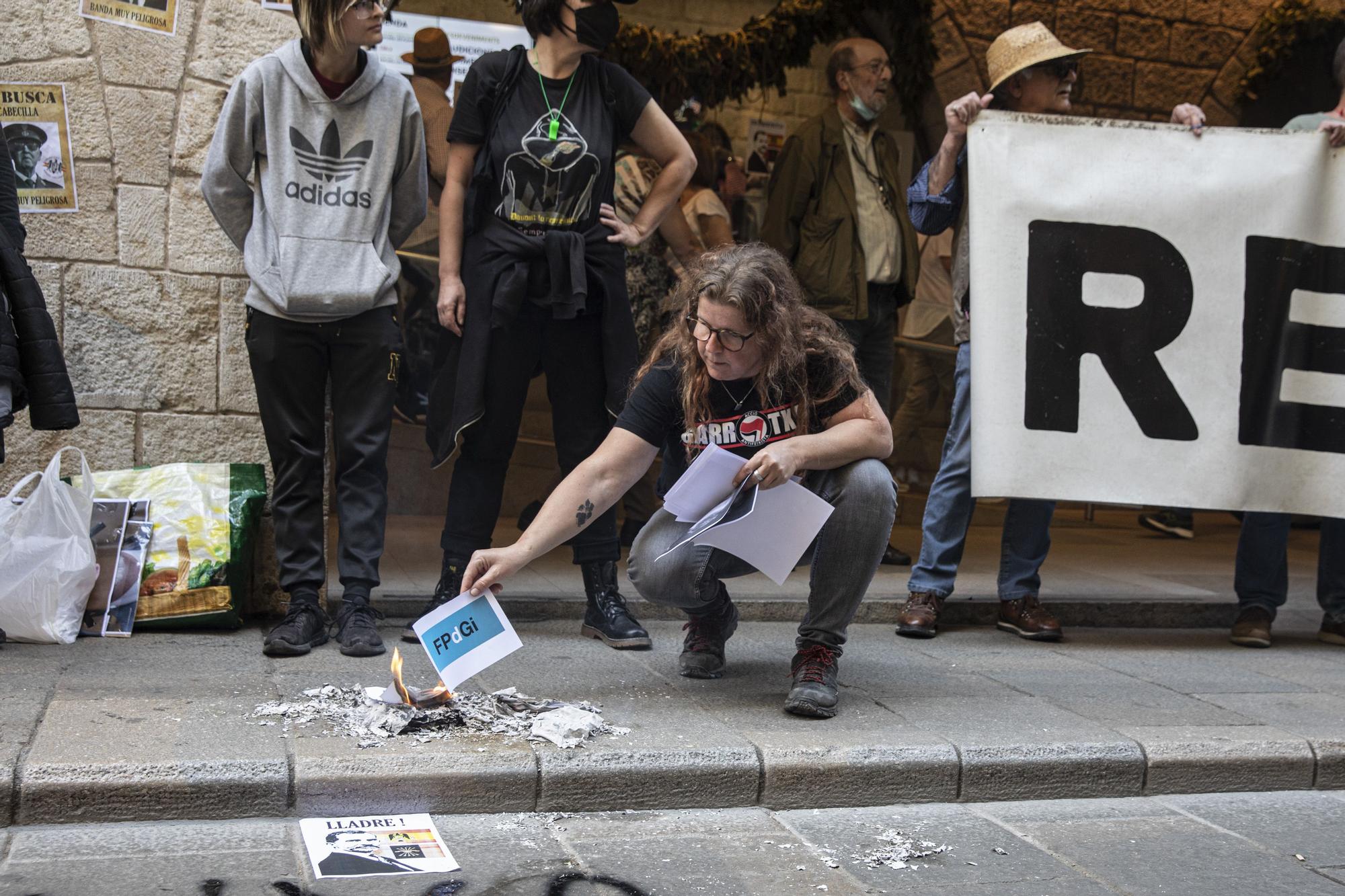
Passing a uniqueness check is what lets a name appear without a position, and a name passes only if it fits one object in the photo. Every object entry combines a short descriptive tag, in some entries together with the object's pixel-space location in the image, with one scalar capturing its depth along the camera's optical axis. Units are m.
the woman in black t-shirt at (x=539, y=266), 4.34
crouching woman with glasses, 3.48
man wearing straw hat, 4.91
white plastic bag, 3.99
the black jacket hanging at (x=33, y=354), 3.84
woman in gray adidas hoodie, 4.13
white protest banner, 4.81
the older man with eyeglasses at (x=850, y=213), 5.55
